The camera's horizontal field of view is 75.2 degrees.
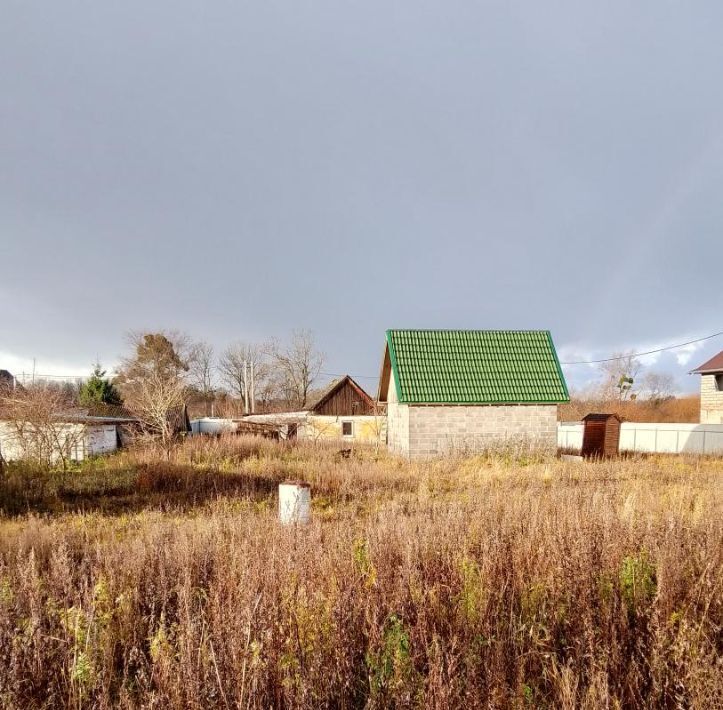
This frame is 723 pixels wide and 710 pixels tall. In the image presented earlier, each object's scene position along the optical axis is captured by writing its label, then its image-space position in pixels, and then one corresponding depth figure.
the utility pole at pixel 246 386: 49.16
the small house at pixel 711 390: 27.84
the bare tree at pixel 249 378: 48.61
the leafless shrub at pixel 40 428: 17.48
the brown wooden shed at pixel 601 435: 18.50
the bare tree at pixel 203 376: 57.69
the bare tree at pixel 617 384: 48.22
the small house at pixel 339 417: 31.16
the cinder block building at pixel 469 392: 17.22
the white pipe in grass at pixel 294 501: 6.74
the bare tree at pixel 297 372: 53.56
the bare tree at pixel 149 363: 44.81
